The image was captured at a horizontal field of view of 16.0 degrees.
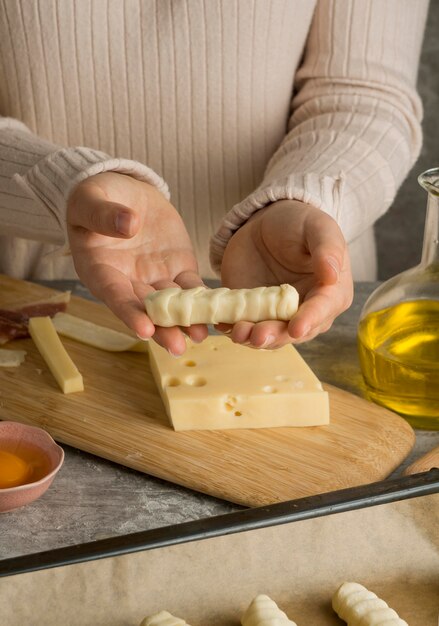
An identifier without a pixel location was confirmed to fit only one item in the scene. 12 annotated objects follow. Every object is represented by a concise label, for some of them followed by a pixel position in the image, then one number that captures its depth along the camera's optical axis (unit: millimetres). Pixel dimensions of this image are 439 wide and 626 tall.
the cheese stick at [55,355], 1237
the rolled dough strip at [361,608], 976
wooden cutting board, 1133
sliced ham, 1323
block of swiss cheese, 1184
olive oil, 1181
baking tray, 960
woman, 1245
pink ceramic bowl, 1075
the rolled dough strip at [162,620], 962
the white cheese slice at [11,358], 1278
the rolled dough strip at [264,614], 967
